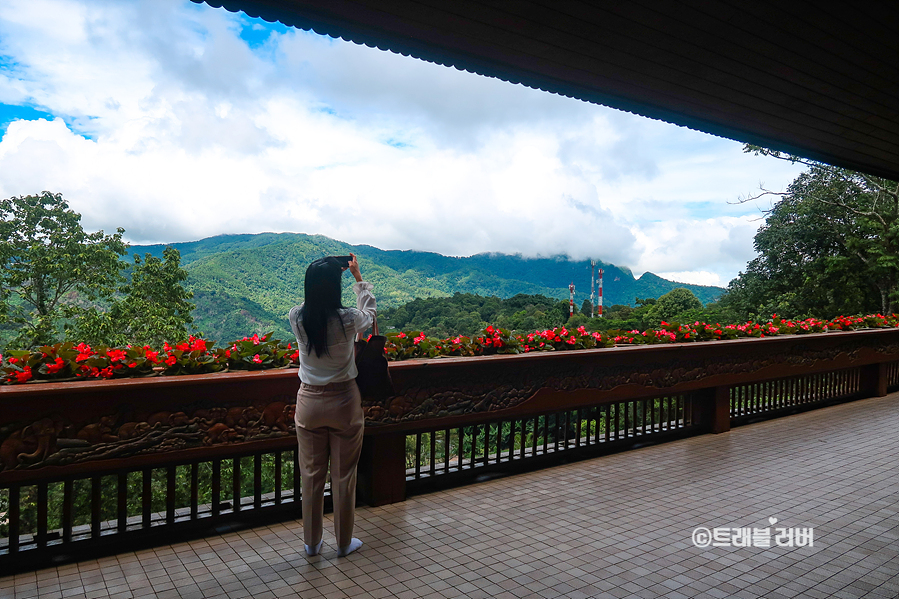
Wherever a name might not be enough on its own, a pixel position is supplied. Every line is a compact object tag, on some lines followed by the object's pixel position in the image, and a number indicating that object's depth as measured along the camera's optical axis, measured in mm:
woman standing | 2664
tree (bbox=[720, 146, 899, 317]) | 15141
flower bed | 2639
